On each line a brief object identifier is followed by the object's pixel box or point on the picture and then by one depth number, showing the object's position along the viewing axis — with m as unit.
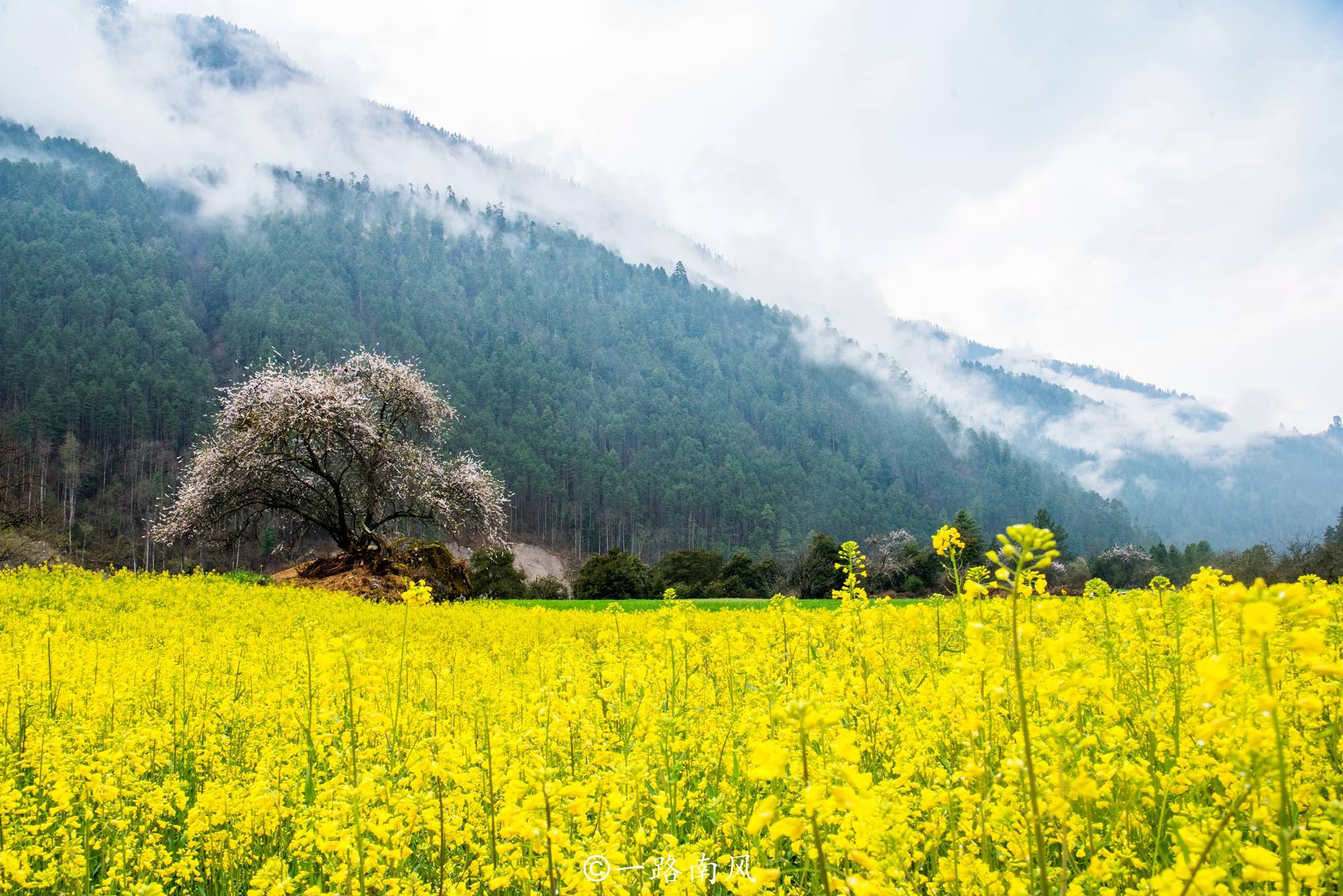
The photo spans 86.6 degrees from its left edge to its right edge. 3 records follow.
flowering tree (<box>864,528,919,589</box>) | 40.31
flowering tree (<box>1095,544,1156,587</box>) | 49.41
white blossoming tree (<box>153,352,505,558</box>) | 23.66
